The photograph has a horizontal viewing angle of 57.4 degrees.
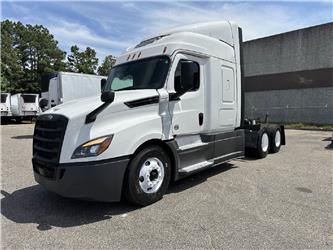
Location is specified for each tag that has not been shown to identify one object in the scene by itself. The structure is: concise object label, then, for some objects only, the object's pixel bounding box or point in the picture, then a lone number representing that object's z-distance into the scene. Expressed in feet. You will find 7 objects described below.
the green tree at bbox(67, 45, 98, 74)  151.12
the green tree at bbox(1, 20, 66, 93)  146.10
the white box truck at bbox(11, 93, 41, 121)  80.94
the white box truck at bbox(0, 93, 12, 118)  79.82
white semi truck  14.29
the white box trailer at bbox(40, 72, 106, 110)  50.37
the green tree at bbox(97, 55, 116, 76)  155.02
